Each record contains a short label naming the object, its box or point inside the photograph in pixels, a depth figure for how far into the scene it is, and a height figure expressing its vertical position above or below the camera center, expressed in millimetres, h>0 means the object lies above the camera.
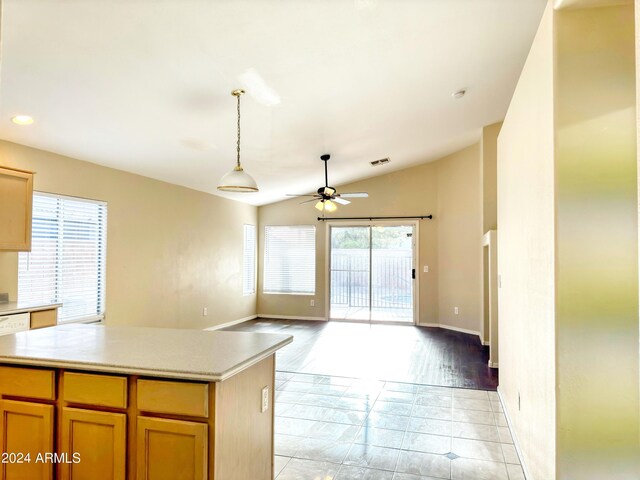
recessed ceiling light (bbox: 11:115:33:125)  3383 +1150
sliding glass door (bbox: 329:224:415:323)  8328 -262
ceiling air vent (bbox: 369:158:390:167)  7077 +1711
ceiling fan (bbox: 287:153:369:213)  5844 +906
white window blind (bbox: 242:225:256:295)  8531 -54
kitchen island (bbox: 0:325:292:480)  1738 -686
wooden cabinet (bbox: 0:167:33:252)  3469 +429
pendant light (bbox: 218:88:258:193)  3172 +600
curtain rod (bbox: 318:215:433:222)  8156 +860
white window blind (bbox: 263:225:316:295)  8797 +12
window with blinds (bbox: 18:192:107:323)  4102 +4
